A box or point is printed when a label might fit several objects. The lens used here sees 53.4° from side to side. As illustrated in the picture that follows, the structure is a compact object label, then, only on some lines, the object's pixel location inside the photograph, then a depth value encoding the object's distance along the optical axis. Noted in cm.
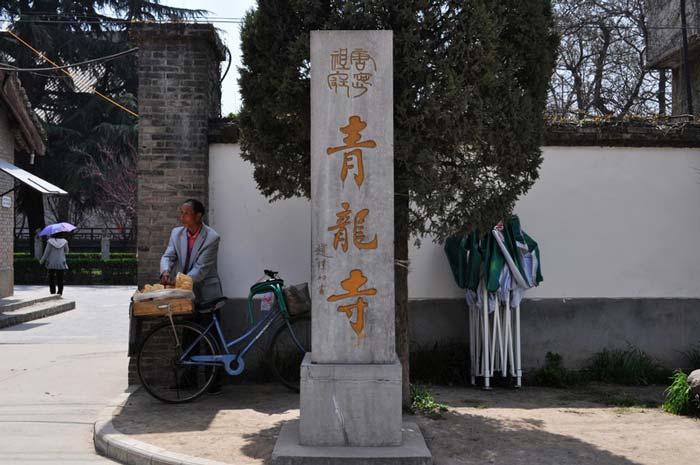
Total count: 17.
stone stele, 509
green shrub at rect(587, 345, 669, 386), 780
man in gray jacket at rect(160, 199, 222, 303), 715
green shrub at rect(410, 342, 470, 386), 771
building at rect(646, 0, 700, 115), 1595
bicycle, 692
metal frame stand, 740
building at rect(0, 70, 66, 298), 1622
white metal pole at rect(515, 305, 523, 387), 745
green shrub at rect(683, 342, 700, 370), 803
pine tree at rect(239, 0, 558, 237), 554
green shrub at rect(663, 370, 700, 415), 638
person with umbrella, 1864
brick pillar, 759
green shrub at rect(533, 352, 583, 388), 774
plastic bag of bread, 681
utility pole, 1515
